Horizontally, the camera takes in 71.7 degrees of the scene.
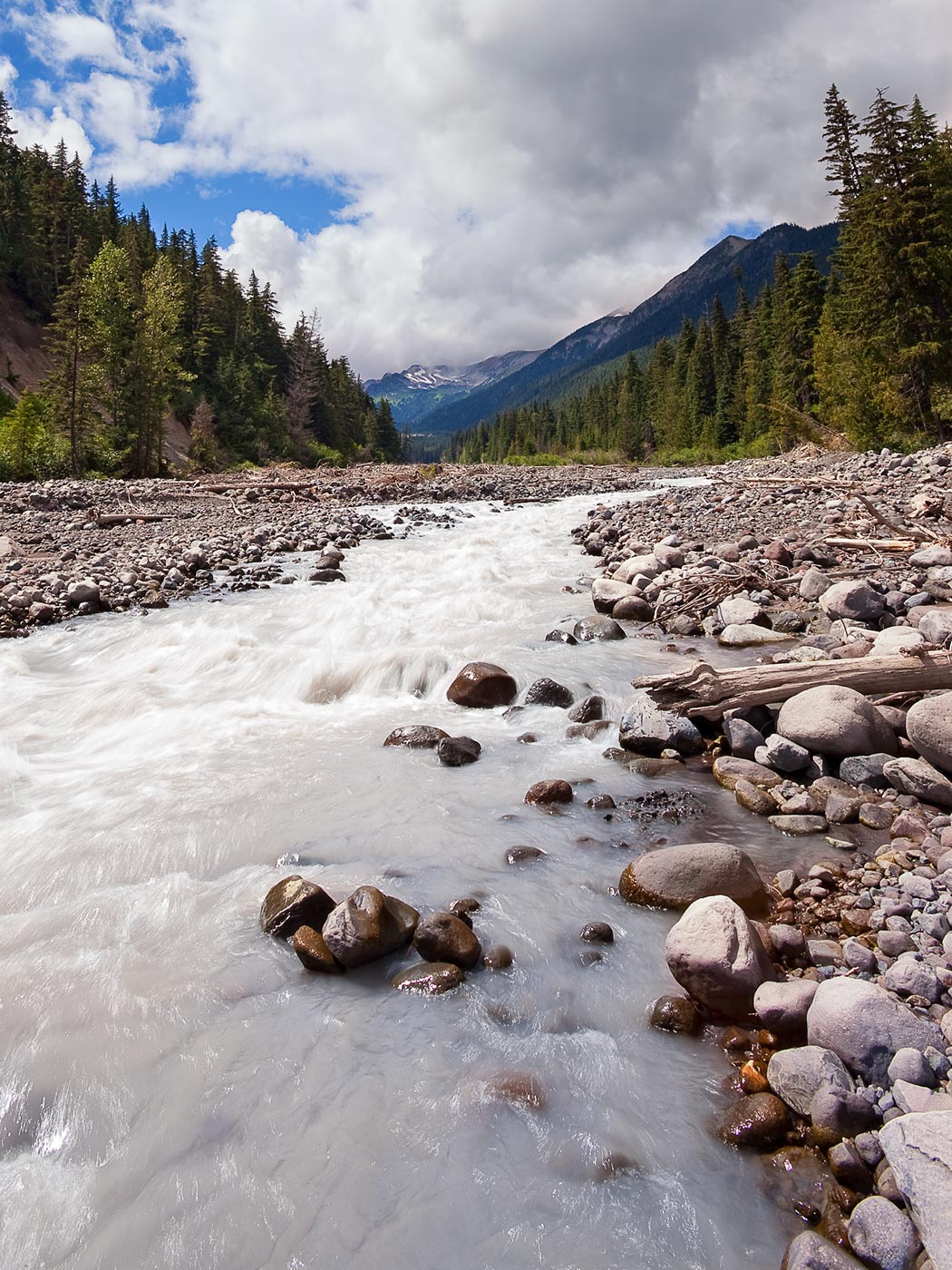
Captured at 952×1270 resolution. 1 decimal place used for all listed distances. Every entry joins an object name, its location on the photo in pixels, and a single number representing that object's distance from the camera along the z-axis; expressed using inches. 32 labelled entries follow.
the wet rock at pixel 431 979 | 129.5
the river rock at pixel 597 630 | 346.9
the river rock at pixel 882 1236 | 76.0
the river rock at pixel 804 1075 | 96.0
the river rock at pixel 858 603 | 300.4
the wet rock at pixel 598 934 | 141.0
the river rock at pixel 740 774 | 194.2
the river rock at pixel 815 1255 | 77.4
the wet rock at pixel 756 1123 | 96.3
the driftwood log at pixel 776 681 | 203.0
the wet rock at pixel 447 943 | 134.9
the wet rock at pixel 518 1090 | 107.0
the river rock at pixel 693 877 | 142.9
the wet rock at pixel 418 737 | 241.8
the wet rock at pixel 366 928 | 134.0
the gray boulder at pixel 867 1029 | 96.5
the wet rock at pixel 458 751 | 226.8
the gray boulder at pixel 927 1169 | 72.9
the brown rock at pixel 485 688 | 278.8
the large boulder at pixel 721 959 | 116.8
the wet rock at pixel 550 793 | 198.1
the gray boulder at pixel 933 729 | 173.0
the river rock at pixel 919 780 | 170.9
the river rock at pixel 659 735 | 220.7
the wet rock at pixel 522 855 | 170.2
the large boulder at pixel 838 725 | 188.9
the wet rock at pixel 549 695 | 268.7
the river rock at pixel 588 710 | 252.2
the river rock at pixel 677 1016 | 117.8
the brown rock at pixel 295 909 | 144.0
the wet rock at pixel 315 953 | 134.0
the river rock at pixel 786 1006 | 109.5
